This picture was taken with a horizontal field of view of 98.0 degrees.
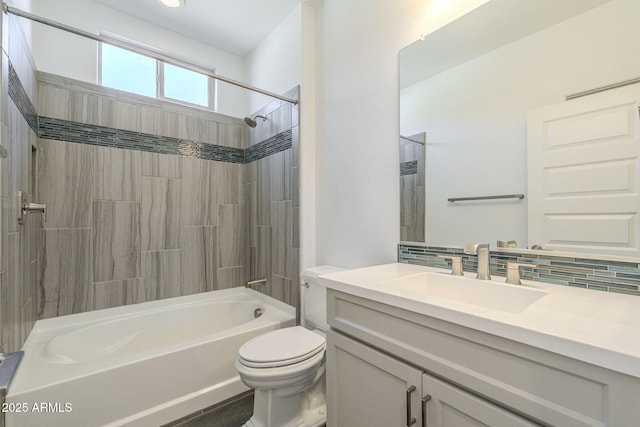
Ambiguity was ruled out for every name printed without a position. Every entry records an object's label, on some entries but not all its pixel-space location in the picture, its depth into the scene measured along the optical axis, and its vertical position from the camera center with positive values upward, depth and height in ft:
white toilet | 4.33 -2.58
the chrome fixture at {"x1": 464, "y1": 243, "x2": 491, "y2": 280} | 3.63 -0.65
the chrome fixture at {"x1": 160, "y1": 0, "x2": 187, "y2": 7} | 6.72 +5.15
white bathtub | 4.13 -2.78
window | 7.41 +3.93
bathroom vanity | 1.76 -1.13
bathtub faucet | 7.54 -1.89
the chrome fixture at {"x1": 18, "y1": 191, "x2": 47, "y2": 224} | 4.62 +0.12
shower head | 7.72 +2.58
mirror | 3.09 +1.69
